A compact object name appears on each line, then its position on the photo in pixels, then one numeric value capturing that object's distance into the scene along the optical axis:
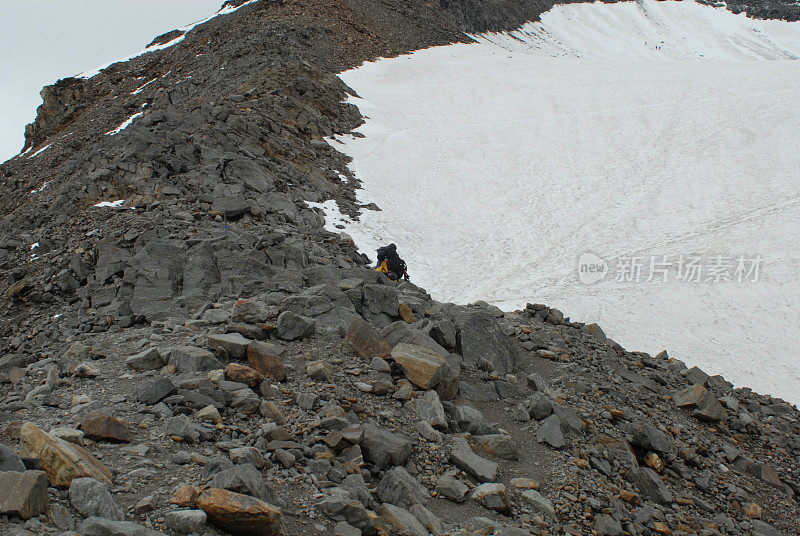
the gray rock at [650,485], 6.81
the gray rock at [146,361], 6.92
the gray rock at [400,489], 5.18
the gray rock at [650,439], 7.74
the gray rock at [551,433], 7.03
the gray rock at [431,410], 6.66
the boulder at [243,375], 6.42
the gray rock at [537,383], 8.41
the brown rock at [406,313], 9.67
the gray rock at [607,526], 5.76
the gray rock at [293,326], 7.90
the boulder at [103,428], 5.03
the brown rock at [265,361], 6.78
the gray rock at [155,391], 5.88
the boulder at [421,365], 7.29
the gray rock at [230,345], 7.03
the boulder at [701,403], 9.28
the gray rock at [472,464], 5.92
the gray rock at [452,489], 5.54
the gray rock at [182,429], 5.24
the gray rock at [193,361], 6.64
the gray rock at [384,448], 5.67
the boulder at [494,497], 5.51
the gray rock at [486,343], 8.77
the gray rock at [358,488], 5.00
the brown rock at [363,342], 7.68
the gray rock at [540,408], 7.57
